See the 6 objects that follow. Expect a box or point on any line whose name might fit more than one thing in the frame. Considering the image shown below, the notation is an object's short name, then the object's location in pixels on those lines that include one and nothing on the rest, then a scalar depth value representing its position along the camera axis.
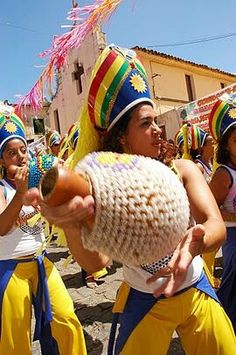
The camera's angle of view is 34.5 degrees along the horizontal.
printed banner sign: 13.37
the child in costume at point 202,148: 5.44
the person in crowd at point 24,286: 2.35
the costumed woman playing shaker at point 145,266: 1.51
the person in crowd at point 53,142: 6.63
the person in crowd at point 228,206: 2.57
